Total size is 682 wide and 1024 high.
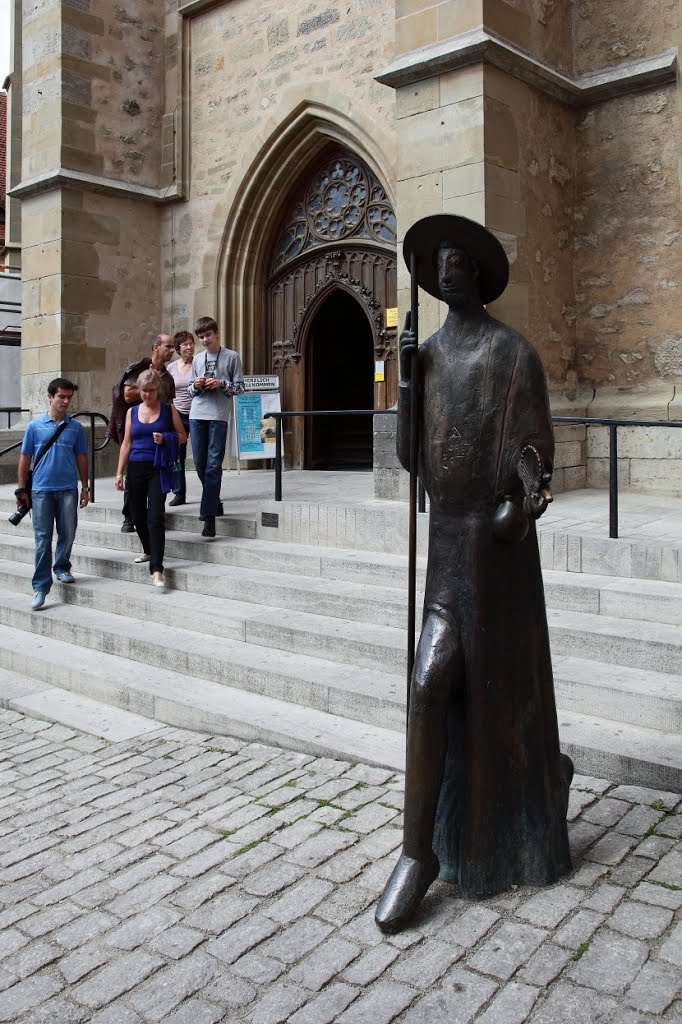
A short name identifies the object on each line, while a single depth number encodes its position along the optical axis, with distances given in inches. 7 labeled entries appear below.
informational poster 411.2
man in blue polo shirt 260.2
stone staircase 156.5
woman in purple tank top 257.9
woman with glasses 330.0
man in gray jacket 285.0
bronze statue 110.0
